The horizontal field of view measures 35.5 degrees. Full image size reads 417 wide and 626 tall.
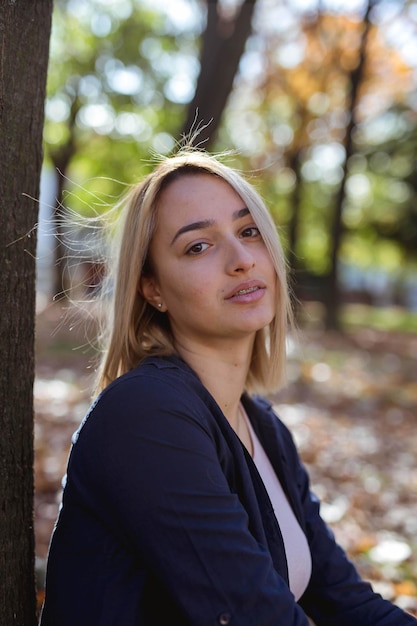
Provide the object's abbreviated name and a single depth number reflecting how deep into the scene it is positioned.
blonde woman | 1.62
